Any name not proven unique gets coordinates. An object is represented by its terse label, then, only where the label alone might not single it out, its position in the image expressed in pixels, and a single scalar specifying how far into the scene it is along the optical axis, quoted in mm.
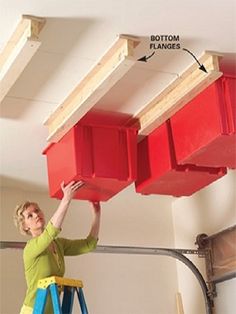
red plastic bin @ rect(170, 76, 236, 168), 2822
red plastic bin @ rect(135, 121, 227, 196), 3246
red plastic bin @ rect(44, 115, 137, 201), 3150
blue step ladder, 2898
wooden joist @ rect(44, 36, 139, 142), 2615
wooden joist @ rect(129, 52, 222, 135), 2809
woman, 2959
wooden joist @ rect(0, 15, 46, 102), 2410
